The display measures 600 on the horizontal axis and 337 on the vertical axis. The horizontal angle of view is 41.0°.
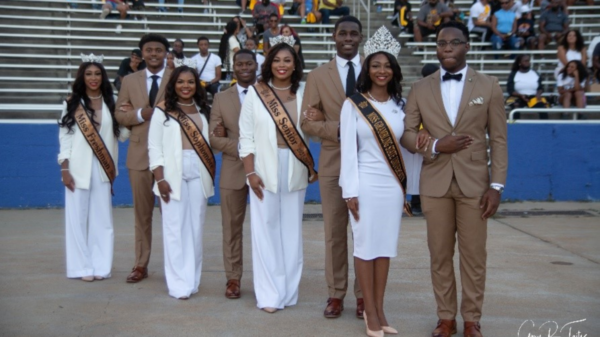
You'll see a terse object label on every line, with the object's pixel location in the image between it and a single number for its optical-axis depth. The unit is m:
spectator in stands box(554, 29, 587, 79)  13.48
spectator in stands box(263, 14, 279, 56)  13.67
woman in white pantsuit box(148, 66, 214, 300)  6.22
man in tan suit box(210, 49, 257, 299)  6.24
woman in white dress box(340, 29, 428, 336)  5.21
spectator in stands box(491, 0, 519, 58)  14.73
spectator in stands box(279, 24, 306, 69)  12.14
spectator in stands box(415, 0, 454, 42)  14.62
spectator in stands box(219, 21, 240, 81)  13.55
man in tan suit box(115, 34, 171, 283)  6.77
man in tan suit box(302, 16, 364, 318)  5.66
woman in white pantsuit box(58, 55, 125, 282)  6.77
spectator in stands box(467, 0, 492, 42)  14.88
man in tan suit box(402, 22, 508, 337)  5.02
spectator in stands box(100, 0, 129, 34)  14.72
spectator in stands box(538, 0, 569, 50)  14.61
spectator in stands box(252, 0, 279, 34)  14.29
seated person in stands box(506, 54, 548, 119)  12.59
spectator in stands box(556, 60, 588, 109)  12.33
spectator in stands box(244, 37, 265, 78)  13.12
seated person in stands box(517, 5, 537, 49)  14.70
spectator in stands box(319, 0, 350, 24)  15.45
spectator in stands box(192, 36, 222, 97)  12.77
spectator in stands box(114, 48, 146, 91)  11.29
